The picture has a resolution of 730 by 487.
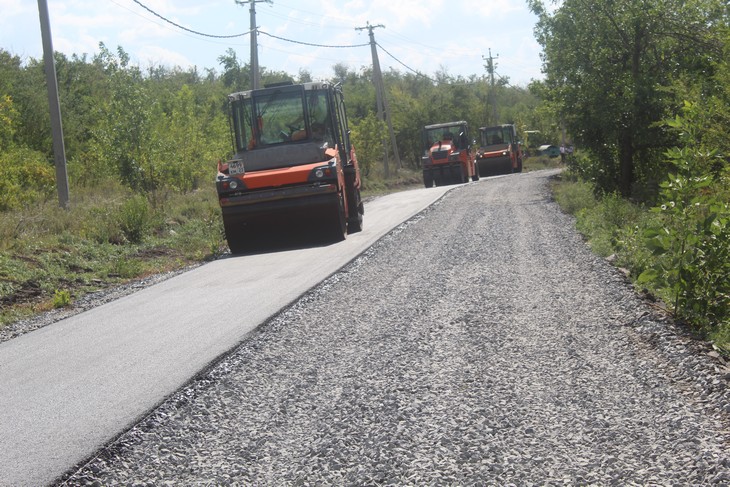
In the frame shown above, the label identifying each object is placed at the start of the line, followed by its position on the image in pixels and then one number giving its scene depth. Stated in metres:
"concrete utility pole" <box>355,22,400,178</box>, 53.47
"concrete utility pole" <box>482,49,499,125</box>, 81.24
